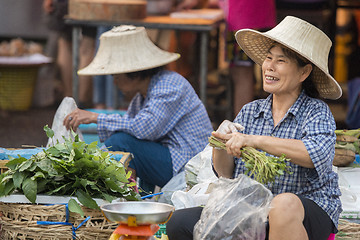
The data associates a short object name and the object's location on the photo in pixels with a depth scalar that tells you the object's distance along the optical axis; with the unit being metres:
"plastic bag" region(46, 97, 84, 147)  7.54
